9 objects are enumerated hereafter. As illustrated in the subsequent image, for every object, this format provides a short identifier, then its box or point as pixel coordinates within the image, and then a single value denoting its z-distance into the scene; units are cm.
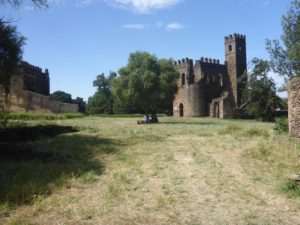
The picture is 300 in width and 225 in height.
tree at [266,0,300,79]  1607
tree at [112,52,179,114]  2161
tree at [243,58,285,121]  2875
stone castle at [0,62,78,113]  2745
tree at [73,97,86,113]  6709
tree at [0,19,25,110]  1012
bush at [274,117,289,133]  1228
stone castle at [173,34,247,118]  3923
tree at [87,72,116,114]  5404
